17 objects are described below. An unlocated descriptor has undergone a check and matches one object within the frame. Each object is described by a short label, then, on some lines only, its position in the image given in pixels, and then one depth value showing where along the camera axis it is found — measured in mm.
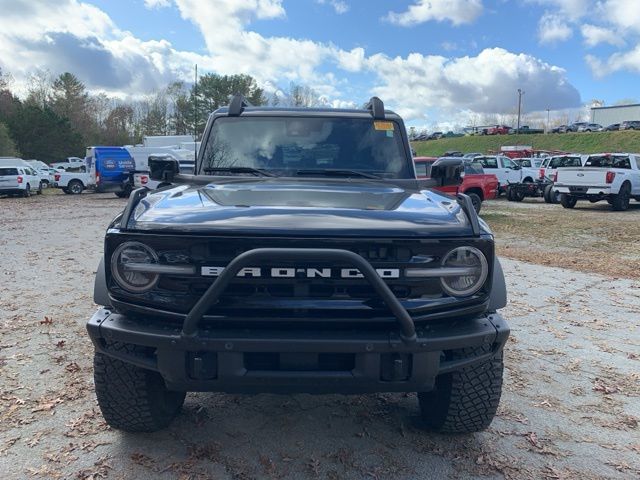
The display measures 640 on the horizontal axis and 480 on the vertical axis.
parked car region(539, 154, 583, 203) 19594
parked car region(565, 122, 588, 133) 64562
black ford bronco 2373
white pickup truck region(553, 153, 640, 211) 17859
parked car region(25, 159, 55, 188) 31966
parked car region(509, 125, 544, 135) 67062
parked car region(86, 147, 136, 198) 25438
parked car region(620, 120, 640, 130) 57188
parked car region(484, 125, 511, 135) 68688
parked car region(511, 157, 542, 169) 25703
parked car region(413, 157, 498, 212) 16219
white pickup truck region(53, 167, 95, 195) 29062
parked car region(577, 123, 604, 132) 61203
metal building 80000
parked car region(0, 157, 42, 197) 26906
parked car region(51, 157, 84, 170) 30838
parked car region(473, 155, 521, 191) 22658
